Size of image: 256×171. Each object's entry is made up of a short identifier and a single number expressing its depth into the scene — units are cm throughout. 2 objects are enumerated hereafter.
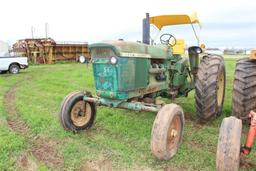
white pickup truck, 1762
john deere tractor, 452
